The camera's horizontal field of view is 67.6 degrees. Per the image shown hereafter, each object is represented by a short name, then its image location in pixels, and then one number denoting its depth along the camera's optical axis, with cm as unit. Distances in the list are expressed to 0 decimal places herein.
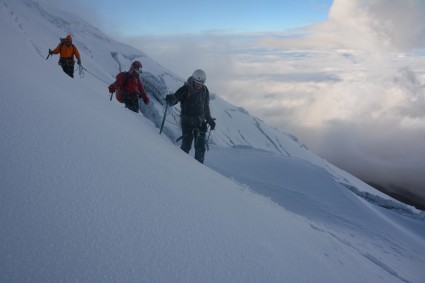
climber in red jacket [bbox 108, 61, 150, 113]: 952
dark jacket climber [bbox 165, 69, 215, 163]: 762
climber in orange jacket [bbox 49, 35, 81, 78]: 1203
